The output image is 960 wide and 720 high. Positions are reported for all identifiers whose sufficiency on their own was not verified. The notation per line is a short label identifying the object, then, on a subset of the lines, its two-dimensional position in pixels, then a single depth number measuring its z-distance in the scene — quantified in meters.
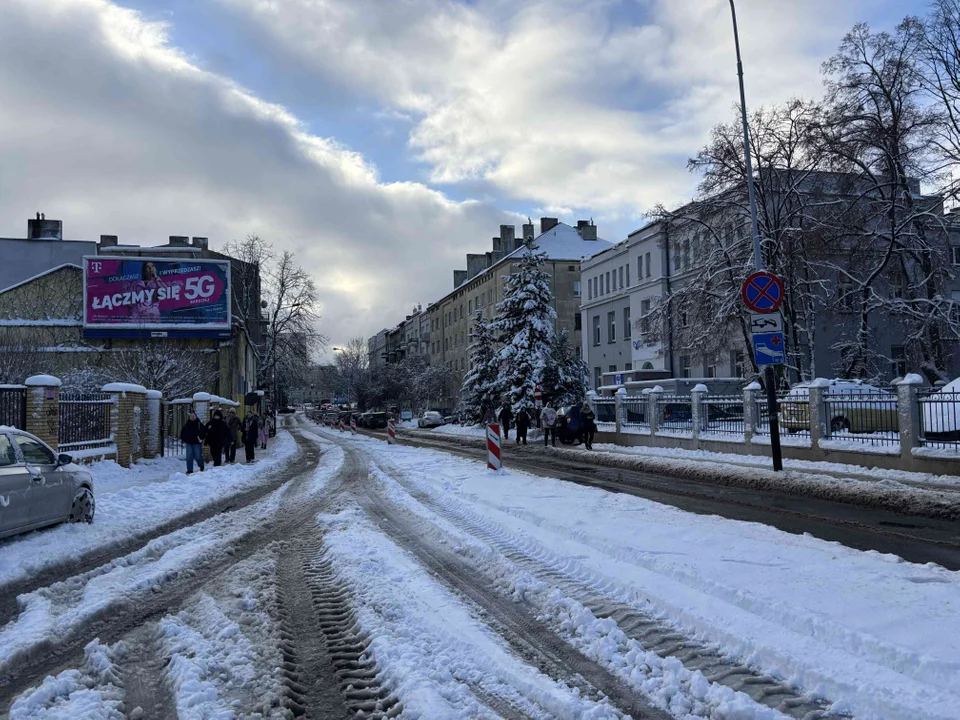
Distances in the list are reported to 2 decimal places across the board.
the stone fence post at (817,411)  18.52
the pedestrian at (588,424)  27.56
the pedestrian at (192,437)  19.56
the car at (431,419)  62.03
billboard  37.19
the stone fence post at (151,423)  22.28
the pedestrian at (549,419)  30.81
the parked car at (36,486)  8.95
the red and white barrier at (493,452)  17.88
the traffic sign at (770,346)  15.30
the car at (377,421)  68.81
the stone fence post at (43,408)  15.89
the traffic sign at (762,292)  15.09
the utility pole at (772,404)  15.92
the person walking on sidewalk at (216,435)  21.77
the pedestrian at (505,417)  36.31
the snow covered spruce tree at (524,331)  40.06
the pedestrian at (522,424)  32.38
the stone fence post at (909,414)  15.94
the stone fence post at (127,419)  19.31
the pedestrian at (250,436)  24.42
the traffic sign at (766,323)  15.38
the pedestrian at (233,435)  24.38
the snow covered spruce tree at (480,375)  44.16
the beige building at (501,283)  71.06
